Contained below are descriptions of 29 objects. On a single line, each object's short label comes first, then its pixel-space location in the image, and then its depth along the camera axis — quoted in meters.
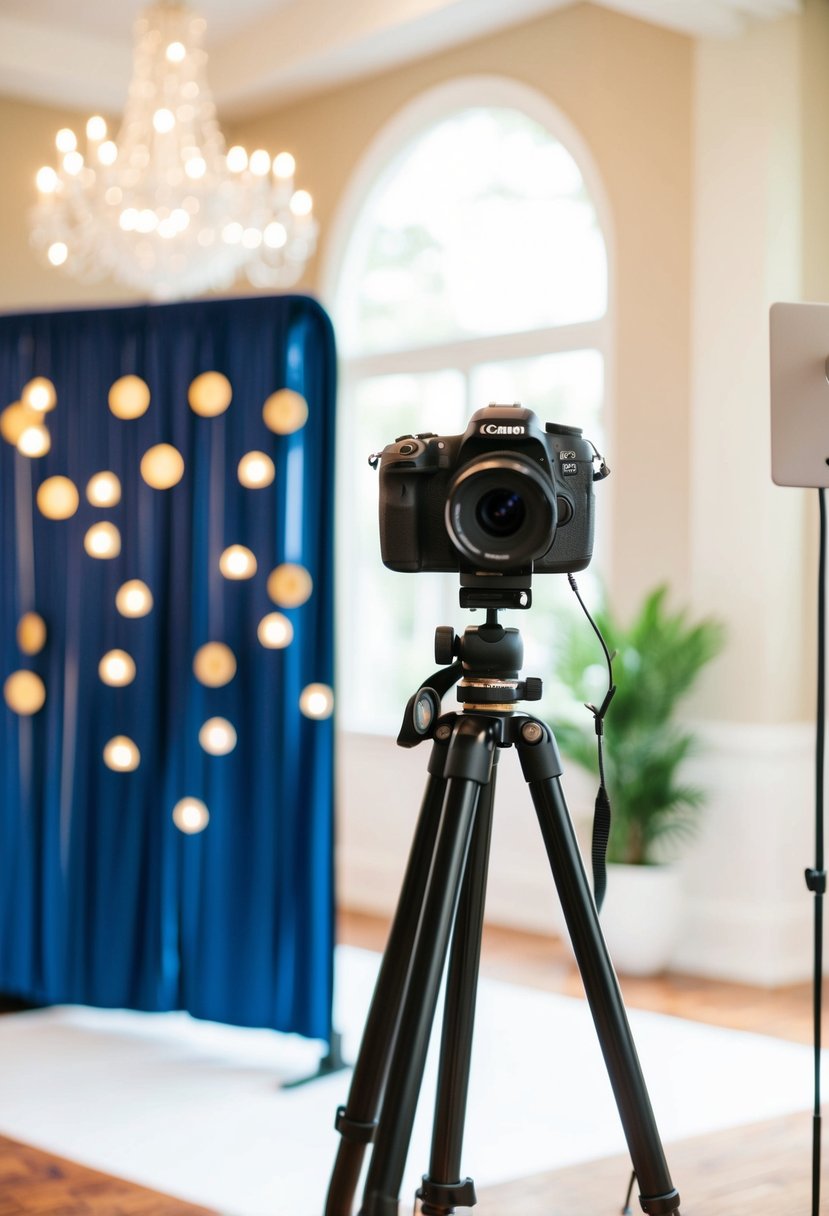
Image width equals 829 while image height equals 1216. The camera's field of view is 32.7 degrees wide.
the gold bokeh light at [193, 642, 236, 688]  3.19
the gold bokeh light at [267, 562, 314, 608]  3.13
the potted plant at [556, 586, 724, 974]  3.97
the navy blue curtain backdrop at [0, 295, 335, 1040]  3.13
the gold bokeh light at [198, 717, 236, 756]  3.18
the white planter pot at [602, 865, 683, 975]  3.99
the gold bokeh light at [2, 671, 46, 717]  3.43
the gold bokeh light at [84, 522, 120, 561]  3.33
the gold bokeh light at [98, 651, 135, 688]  3.30
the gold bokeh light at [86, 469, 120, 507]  3.34
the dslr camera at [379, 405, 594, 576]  1.68
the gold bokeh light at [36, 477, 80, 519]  3.40
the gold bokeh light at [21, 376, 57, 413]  3.42
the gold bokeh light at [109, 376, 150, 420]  3.29
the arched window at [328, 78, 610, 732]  4.67
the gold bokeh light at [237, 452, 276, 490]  3.15
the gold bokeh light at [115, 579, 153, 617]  3.29
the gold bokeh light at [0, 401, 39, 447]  3.45
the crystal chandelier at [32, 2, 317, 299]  4.21
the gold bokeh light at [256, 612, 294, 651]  3.13
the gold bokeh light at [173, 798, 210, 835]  3.20
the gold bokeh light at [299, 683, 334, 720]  3.11
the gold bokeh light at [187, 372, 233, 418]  3.20
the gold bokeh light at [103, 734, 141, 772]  3.28
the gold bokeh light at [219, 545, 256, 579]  3.17
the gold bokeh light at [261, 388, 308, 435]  3.12
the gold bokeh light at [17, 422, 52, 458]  3.43
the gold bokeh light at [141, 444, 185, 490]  3.25
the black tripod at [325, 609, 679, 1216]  1.67
